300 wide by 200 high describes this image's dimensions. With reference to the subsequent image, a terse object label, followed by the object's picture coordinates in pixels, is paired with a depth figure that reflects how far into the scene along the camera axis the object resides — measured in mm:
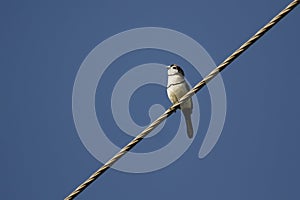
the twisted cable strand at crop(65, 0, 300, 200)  11742
